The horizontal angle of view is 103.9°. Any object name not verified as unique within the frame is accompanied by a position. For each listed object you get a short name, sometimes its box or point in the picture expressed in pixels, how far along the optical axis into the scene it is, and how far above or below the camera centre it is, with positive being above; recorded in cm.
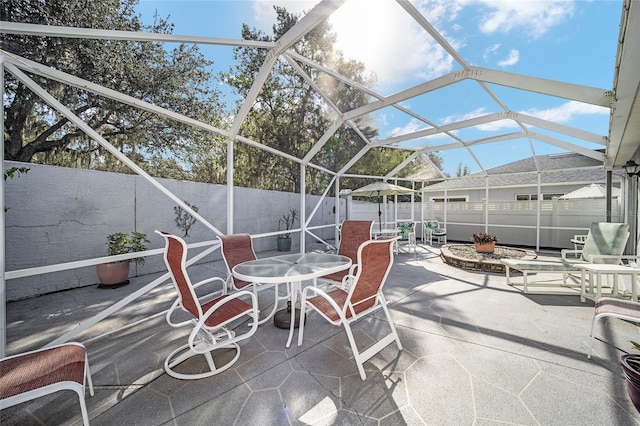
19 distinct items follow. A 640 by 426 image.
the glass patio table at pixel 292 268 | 253 -66
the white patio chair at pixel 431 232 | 949 -76
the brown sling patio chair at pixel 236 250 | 364 -59
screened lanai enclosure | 236 +192
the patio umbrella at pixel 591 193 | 814 +67
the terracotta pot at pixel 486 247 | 666 -93
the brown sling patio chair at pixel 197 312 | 211 -92
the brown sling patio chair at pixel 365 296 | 221 -81
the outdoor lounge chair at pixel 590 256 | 415 -76
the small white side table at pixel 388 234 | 730 -70
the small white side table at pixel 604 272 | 334 -86
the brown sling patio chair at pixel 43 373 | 135 -98
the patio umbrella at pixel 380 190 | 749 +67
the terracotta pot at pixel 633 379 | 162 -109
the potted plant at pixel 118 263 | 470 -100
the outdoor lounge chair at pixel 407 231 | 841 -65
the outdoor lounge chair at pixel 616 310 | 217 -89
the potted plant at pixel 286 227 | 865 -59
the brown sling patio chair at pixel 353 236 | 451 -44
